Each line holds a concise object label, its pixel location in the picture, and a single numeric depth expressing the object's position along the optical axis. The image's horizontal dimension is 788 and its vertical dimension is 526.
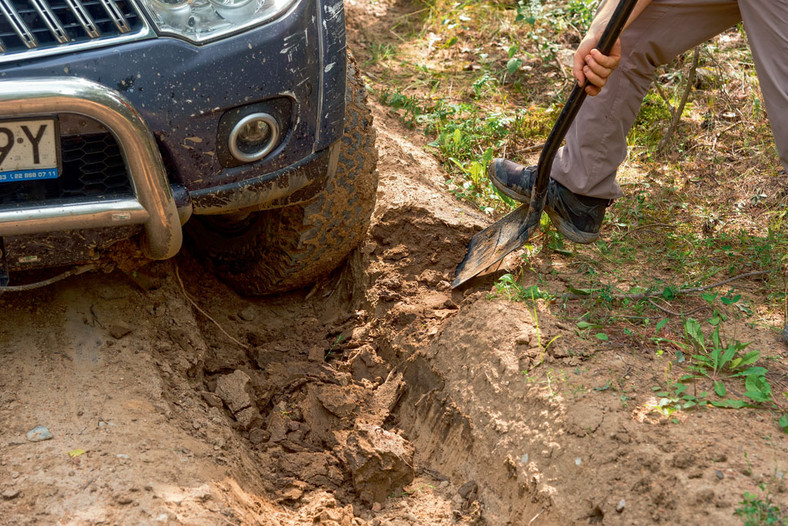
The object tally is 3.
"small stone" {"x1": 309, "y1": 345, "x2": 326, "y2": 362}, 2.89
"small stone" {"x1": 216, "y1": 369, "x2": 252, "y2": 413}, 2.54
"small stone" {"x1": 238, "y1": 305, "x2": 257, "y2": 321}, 3.10
